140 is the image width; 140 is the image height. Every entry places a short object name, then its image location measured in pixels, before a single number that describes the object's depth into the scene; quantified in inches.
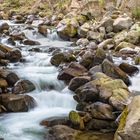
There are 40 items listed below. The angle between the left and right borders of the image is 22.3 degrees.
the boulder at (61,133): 264.8
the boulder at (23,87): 355.3
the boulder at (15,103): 322.0
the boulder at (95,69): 403.9
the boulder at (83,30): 657.6
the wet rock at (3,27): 706.2
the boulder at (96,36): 617.0
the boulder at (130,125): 225.8
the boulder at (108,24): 652.7
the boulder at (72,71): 394.9
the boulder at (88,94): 334.0
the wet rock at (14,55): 460.0
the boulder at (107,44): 566.8
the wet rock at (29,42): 592.4
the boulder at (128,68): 424.2
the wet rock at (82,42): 604.9
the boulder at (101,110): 295.9
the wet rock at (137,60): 465.5
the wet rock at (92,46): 562.4
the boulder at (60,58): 456.8
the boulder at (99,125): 287.4
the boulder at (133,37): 577.2
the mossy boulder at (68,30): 674.2
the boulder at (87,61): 436.1
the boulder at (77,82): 368.8
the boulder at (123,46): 550.6
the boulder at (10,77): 371.2
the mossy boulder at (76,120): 286.8
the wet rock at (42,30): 706.8
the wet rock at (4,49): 467.4
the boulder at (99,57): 436.2
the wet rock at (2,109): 322.0
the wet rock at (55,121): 296.2
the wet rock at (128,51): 528.0
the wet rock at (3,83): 356.4
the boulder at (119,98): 312.2
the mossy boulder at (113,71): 391.5
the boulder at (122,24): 644.7
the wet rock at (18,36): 622.0
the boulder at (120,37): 580.7
